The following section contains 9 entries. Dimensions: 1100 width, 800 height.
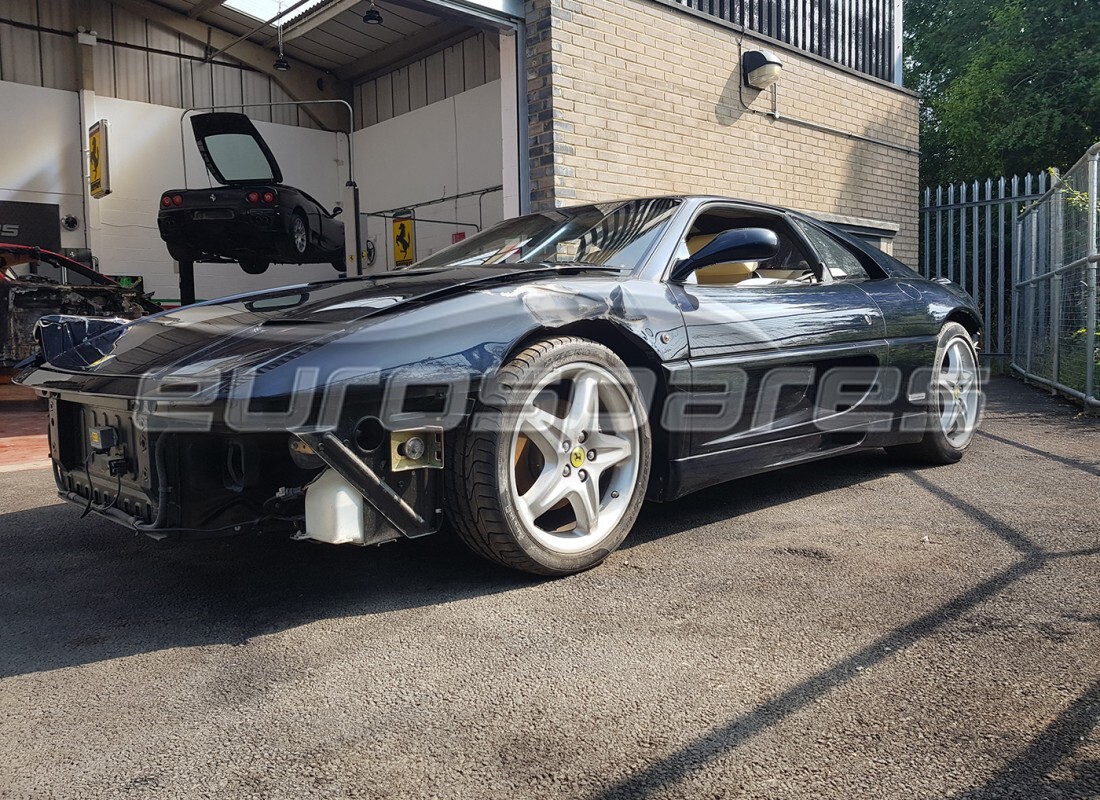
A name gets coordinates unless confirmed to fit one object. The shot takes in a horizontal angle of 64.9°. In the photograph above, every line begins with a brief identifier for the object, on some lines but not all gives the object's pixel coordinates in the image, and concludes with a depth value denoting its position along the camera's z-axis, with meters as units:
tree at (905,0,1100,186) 14.41
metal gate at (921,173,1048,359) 10.76
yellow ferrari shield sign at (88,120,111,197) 11.74
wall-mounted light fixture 8.64
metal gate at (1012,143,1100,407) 6.43
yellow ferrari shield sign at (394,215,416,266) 11.59
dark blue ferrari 2.17
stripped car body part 8.27
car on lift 8.68
